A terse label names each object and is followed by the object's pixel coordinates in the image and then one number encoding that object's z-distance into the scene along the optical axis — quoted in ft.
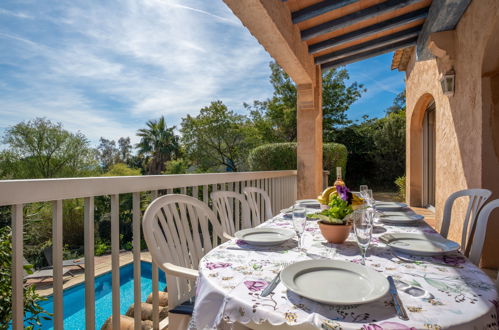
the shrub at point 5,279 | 5.03
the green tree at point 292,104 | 43.47
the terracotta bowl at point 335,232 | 3.84
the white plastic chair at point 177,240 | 4.02
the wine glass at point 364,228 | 2.99
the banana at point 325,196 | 5.74
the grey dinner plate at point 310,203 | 7.19
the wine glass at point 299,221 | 3.62
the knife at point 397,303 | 2.00
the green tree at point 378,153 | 35.09
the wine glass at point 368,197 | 5.55
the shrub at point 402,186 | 24.25
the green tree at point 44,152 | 60.34
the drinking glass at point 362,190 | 5.98
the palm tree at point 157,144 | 84.84
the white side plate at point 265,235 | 3.87
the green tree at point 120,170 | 65.25
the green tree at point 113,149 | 118.32
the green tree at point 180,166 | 50.70
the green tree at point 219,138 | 46.14
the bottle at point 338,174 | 7.21
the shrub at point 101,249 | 32.66
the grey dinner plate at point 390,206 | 6.53
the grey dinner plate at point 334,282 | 2.25
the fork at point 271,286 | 2.41
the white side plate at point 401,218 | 5.15
